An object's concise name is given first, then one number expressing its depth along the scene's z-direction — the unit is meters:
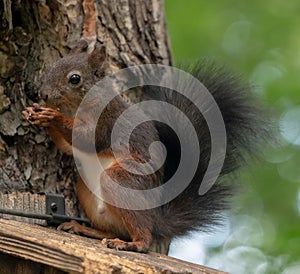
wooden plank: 3.48
